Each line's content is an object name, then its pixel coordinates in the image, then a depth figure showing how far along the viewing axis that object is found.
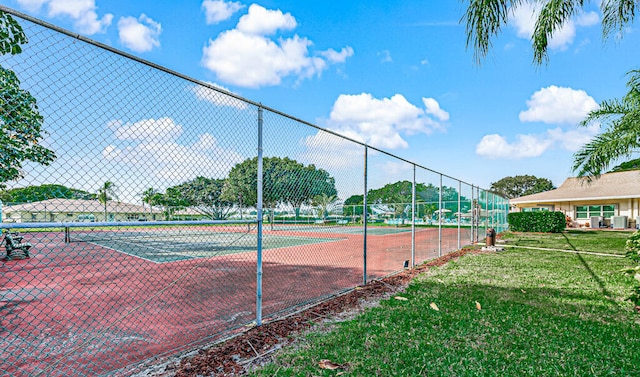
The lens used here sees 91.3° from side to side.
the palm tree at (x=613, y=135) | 9.22
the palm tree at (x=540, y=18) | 5.77
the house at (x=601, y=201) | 25.42
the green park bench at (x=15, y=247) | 9.75
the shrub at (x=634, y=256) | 4.48
